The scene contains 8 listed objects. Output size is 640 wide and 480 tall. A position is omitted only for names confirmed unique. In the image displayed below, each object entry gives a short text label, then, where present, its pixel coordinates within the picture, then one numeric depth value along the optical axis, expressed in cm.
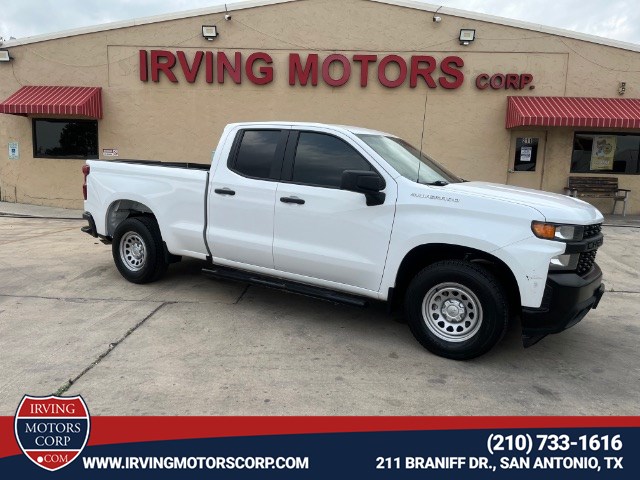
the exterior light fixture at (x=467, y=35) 1273
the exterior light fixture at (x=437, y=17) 1277
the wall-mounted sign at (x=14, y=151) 1409
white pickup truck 367
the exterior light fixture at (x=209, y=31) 1317
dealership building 1283
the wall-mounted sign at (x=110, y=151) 1397
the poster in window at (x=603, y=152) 1330
